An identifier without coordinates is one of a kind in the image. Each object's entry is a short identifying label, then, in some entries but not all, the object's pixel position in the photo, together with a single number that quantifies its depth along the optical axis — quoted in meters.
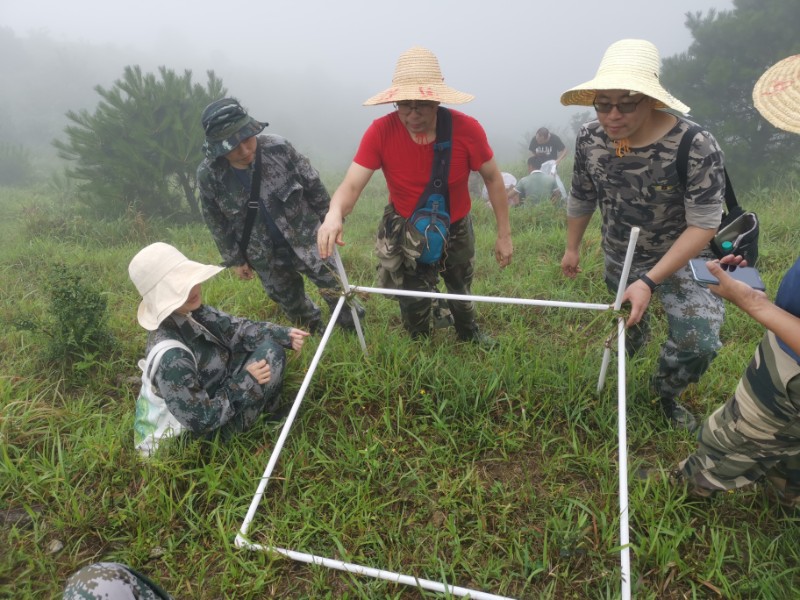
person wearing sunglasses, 1.95
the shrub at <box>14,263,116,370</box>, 3.02
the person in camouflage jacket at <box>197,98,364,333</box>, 2.73
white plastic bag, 2.27
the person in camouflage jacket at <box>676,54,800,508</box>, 1.46
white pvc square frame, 1.73
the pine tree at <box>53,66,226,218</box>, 6.89
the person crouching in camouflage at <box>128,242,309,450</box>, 2.11
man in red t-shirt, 2.31
